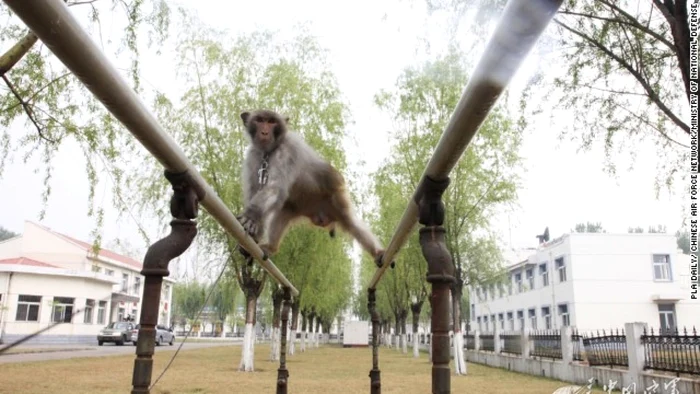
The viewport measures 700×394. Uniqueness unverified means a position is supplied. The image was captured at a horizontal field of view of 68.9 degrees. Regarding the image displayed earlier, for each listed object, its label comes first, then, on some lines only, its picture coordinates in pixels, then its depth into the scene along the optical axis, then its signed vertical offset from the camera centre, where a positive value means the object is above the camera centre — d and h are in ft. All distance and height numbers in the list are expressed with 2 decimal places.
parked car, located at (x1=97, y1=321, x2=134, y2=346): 90.63 -4.61
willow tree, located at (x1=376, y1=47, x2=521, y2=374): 45.52 +14.23
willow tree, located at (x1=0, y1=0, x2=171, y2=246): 23.81 +8.86
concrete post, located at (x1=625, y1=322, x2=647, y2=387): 30.48 -2.30
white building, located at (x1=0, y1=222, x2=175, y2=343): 92.43 +4.62
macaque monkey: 10.84 +2.93
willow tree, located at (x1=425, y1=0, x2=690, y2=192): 20.30 +11.11
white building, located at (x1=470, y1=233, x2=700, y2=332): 87.66 +5.33
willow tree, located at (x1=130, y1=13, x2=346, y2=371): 42.24 +16.10
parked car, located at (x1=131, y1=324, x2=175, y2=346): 94.10 -5.21
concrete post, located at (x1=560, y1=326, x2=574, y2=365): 39.86 -2.60
